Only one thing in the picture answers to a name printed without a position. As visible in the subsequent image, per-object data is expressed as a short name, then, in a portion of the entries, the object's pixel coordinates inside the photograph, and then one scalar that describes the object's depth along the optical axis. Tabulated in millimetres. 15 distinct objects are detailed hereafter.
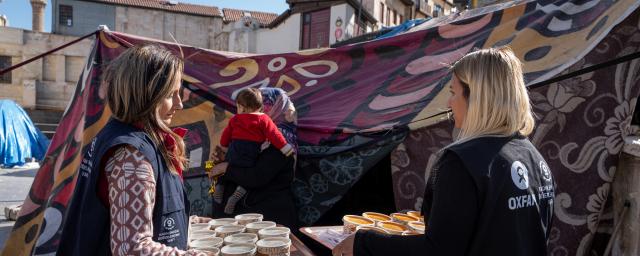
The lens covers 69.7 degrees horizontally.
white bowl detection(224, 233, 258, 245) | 2078
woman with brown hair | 1256
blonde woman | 1270
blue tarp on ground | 10945
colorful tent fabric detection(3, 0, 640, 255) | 2791
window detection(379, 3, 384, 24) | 24616
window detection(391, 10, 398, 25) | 26562
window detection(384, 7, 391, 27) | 25391
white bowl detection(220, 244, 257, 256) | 1907
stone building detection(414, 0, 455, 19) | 29409
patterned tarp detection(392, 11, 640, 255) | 2420
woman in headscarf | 2988
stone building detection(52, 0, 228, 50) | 28172
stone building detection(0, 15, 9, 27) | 28677
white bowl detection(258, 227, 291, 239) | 2150
